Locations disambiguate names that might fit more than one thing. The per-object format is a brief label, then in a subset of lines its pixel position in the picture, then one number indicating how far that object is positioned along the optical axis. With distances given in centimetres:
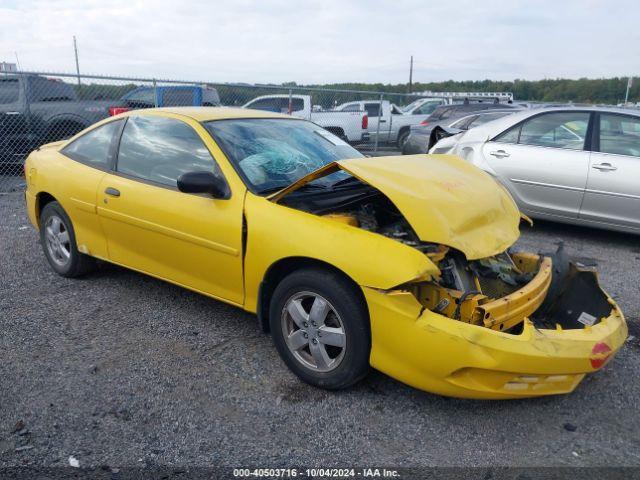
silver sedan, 570
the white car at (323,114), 1366
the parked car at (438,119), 974
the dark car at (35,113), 909
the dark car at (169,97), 1018
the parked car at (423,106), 1890
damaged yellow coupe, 265
